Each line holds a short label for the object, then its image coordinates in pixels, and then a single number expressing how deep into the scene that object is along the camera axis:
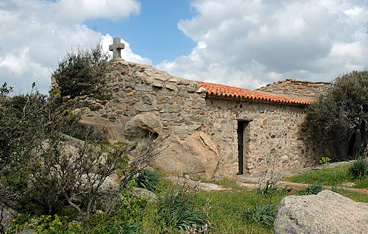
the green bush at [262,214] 4.86
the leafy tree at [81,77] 8.88
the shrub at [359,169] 9.09
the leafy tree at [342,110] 14.21
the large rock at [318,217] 3.02
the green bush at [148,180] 6.18
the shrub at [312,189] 6.63
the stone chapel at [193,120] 8.97
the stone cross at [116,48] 10.41
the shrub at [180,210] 4.36
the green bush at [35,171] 4.06
